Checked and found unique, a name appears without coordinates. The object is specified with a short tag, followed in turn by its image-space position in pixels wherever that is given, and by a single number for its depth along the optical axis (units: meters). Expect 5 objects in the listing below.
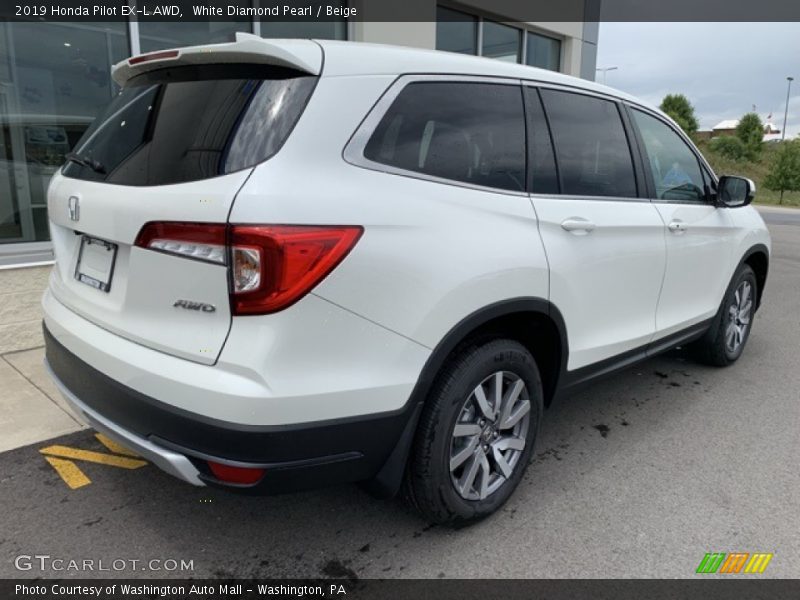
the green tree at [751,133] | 56.38
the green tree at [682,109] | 59.06
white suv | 1.91
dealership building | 4.95
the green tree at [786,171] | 39.94
